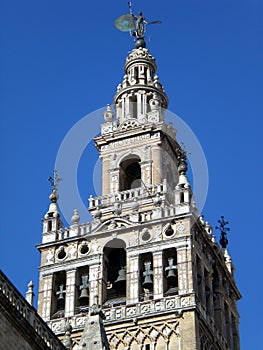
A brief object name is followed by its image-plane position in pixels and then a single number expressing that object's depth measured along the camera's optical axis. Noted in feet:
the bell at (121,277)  156.35
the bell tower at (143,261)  148.77
